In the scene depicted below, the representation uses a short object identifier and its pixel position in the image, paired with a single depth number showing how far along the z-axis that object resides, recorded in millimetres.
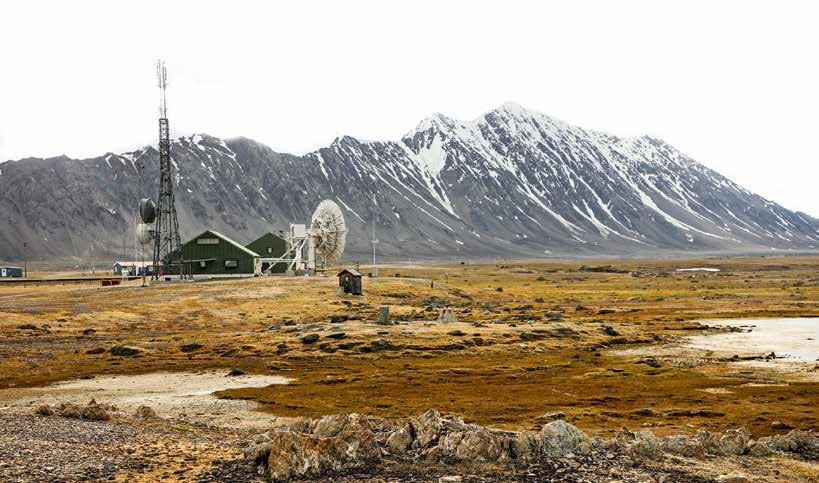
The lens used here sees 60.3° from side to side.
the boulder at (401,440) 20812
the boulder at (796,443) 22064
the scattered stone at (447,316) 61438
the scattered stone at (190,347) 48688
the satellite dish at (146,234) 117062
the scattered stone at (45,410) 25625
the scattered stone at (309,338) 50156
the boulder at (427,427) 20906
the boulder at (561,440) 20312
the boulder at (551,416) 26200
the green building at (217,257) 114625
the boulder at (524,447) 20203
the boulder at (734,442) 21562
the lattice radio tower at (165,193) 100812
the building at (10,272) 163000
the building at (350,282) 89406
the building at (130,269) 149875
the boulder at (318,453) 18891
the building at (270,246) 132125
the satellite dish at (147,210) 112812
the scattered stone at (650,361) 42688
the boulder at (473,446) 20000
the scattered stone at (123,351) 46097
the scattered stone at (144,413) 26734
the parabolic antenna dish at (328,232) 120125
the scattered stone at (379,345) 48531
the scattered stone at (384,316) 59778
